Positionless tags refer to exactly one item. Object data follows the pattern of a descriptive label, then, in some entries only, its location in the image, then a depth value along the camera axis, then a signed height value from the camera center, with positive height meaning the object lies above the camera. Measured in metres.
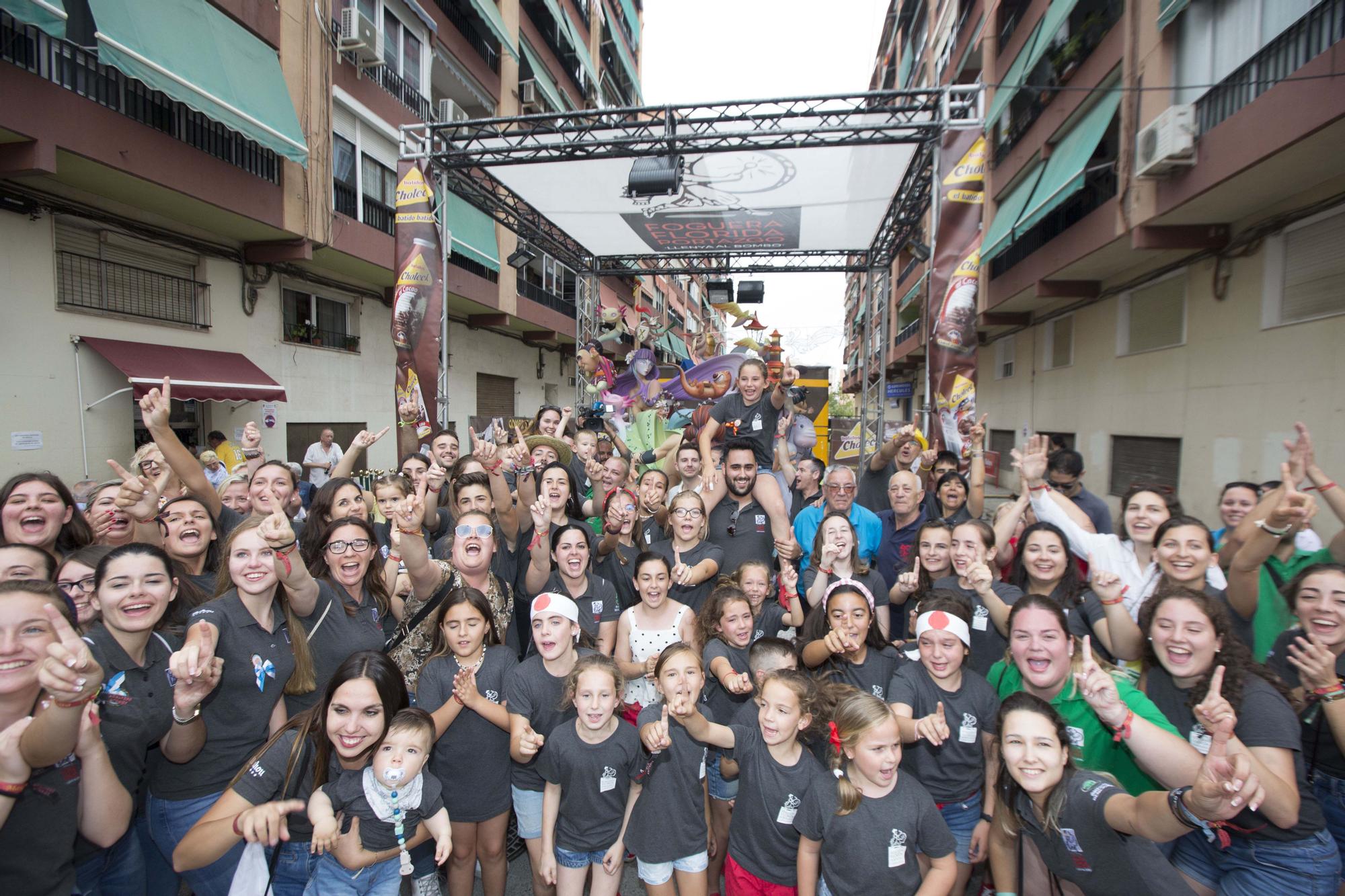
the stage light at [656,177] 7.80 +3.28
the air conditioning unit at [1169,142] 6.70 +3.33
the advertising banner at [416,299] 8.25 +1.69
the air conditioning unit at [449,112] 12.93 +6.95
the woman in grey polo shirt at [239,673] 2.22 -1.03
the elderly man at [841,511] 4.13 -0.71
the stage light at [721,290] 13.70 +3.10
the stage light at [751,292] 13.90 +3.11
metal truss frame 7.29 +3.84
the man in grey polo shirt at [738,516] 4.06 -0.69
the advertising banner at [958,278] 7.01 +1.77
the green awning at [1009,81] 11.22 +7.09
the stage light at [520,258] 12.42 +3.45
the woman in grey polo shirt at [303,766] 1.96 -1.28
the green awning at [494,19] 13.41 +9.42
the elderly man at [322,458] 8.65 -0.63
